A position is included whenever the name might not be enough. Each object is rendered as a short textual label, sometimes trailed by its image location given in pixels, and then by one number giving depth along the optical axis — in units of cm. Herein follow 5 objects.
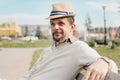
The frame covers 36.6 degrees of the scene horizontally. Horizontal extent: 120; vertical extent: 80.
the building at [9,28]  3136
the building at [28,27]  5528
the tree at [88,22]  3001
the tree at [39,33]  4294
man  118
